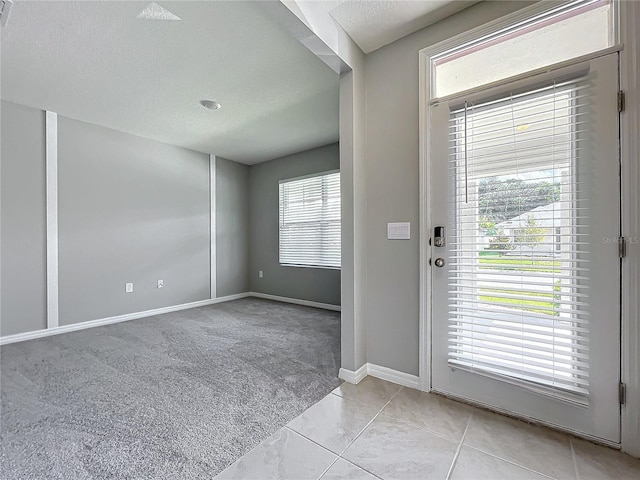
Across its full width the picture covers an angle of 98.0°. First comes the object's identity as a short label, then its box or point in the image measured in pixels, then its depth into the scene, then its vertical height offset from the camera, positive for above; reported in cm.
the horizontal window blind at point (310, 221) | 432 +29
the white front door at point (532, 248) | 140 -6
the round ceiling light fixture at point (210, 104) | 296 +147
